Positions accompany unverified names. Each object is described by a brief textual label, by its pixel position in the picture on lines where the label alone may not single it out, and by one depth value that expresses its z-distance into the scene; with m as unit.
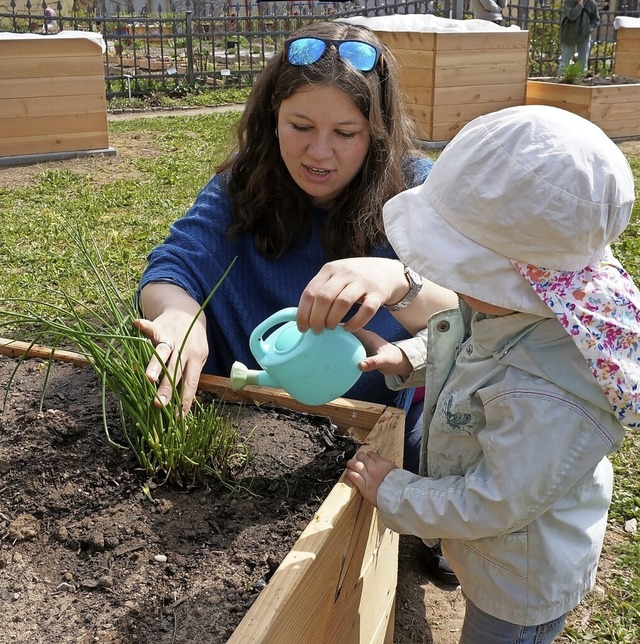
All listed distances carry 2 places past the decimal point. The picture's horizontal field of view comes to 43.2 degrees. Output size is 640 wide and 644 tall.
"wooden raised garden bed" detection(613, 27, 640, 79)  9.99
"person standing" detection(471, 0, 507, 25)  9.69
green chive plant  1.54
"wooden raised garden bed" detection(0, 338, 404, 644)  1.20
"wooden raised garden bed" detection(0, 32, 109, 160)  6.53
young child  1.17
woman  1.92
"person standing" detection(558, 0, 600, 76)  10.45
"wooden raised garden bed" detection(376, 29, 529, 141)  7.55
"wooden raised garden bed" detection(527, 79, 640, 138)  8.16
